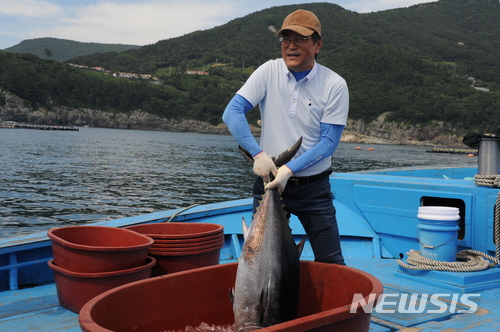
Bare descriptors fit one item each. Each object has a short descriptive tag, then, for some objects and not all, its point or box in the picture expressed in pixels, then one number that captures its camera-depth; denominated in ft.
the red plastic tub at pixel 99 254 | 11.83
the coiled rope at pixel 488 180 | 15.99
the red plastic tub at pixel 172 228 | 14.69
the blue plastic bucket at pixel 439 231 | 15.10
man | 9.67
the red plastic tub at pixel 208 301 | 6.98
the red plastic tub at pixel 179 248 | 12.98
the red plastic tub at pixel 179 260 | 13.03
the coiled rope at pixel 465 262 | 14.99
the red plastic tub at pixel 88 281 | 11.89
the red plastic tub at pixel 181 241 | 13.00
